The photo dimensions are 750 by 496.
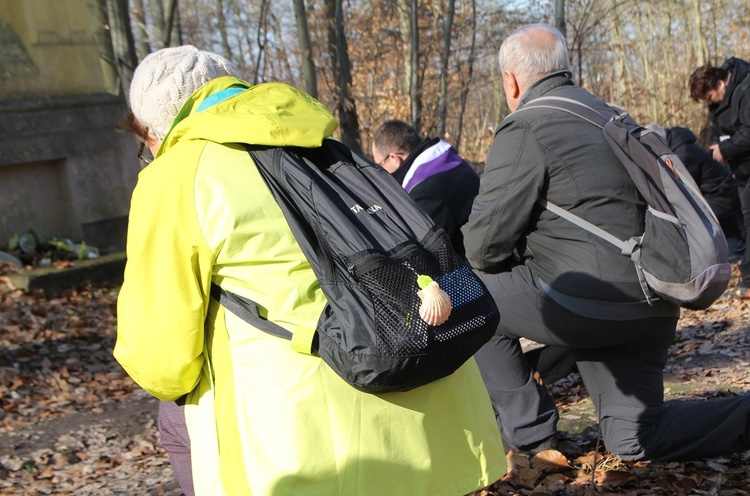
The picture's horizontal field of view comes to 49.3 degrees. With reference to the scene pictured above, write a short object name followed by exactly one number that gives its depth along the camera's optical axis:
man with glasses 5.21
